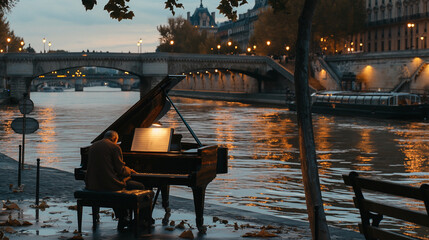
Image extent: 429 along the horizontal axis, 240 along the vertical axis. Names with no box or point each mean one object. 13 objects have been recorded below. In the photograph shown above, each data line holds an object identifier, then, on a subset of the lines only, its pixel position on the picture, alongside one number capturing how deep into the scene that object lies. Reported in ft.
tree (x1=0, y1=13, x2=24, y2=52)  316.60
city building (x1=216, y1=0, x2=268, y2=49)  617.99
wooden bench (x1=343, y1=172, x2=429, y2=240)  23.73
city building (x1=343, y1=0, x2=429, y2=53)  339.57
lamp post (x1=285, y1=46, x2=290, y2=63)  340.65
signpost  54.75
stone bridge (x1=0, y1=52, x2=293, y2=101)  296.71
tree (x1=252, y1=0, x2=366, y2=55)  331.36
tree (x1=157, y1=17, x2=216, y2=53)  474.49
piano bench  33.86
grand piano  35.68
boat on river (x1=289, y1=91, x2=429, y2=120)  185.98
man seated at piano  33.73
